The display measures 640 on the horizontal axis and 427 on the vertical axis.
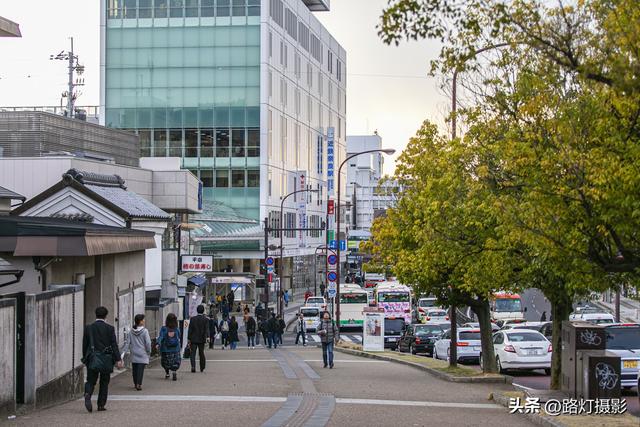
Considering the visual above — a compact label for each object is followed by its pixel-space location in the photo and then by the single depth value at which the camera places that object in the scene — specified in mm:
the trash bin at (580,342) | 17047
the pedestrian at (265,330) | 46094
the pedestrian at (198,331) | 23375
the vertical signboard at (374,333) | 38094
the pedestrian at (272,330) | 45594
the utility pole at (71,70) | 90319
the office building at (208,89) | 80250
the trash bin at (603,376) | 16016
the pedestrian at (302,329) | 49275
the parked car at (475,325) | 43300
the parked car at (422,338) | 40531
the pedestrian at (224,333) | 45250
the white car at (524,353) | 27859
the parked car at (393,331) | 48219
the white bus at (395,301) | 61844
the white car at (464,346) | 34125
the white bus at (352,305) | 62375
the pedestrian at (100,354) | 14969
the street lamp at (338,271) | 49462
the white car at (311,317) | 59469
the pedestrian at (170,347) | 20906
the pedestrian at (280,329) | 46719
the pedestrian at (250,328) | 46625
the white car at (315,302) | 67919
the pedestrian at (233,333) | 44312
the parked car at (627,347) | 22000
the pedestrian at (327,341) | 26750
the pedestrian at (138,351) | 18625
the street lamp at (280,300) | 62972
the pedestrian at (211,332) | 41688
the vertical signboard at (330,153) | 91969
